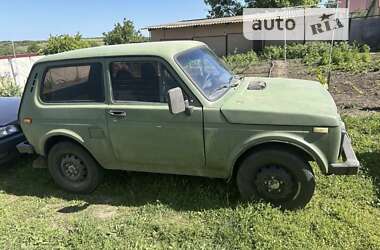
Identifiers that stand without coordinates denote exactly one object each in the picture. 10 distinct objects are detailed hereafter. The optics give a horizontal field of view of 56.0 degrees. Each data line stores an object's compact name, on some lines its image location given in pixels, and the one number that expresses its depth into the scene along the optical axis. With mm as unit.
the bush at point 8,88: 10238
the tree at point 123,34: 40781
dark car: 5109
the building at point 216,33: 25209
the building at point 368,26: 21609
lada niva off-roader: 3428
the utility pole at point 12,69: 14495
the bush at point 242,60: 16081
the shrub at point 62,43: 29594
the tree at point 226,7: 35594
